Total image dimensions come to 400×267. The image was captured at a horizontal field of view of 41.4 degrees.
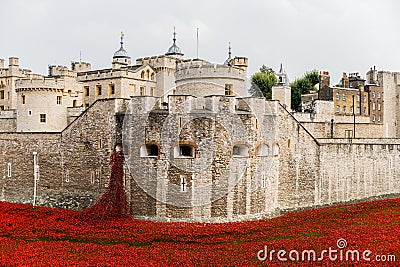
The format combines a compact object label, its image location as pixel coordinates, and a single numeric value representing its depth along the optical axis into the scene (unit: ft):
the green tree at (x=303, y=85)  213.87
